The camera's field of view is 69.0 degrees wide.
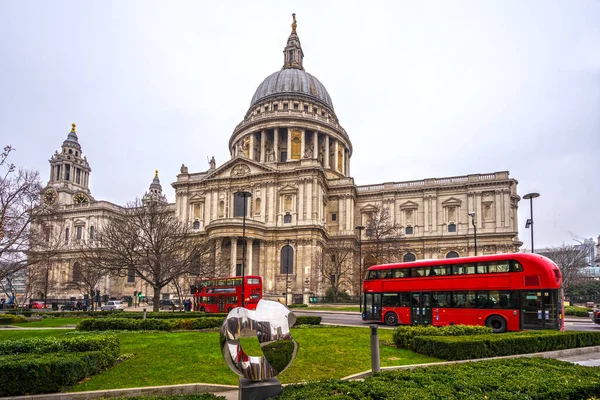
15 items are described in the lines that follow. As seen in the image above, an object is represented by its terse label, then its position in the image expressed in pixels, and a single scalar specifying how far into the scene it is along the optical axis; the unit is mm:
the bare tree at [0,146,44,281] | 25802
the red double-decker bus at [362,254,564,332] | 20188
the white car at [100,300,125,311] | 48950
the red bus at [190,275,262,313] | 36500
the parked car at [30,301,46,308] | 58047
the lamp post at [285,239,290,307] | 57597
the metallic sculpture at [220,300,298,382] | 7344
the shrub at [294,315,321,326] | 24562
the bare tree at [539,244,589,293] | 58228
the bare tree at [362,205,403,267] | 49275
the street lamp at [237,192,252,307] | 34997
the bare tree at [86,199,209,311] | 32469
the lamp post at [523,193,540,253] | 33406
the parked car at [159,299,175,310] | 55219
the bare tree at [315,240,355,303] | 56156
